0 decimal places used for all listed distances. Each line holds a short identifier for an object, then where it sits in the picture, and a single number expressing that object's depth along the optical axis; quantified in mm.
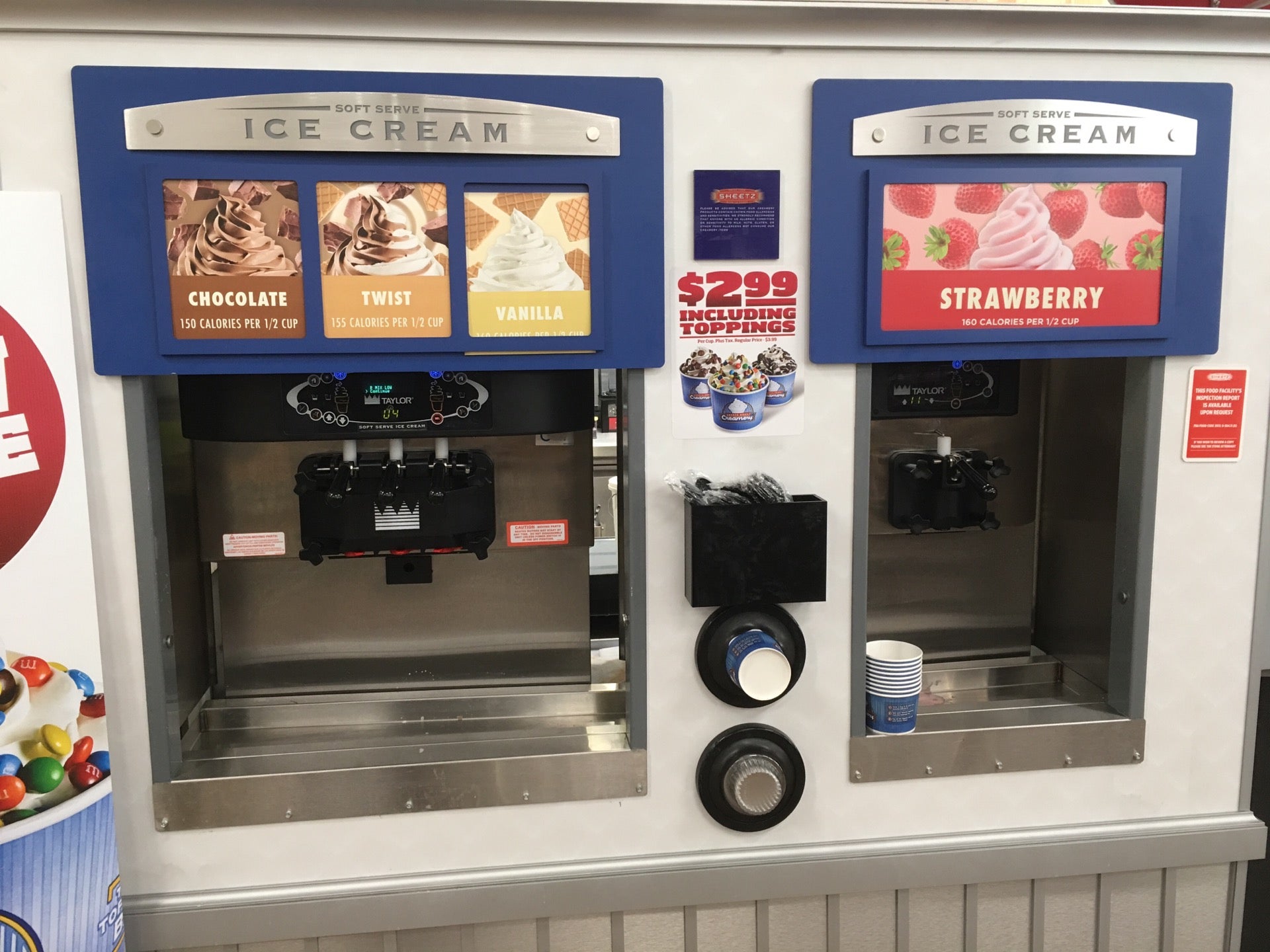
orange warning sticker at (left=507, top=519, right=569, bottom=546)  1795
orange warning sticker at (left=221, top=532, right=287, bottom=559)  1744
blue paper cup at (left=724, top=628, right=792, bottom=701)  1502
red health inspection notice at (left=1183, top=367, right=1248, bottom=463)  1636
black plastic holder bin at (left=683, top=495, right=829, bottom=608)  1483
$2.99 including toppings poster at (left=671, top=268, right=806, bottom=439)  1511
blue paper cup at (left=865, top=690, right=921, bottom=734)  1630
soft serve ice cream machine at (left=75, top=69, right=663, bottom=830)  1379
